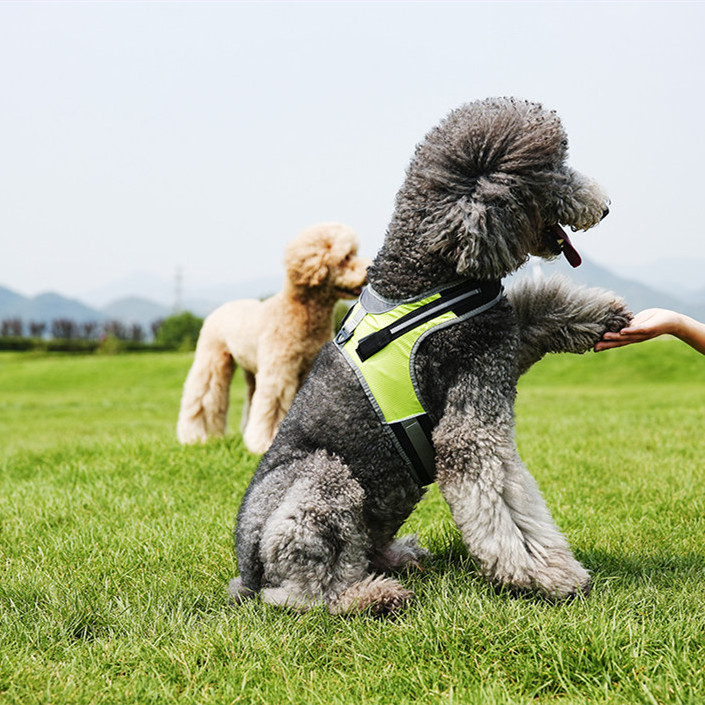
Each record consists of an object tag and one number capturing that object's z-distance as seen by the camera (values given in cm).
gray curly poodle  307
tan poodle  642
